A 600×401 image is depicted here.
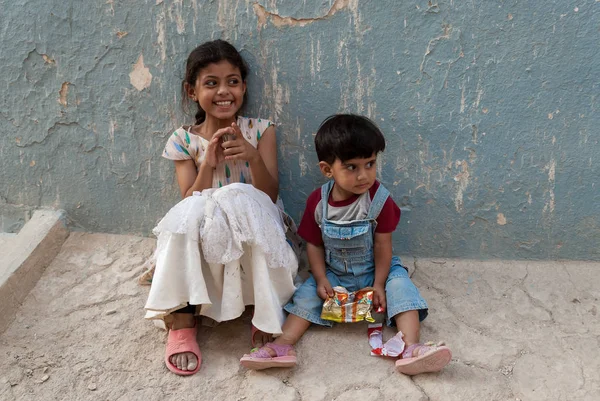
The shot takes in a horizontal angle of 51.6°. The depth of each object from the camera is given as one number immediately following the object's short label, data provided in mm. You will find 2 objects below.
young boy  2211
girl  2121
